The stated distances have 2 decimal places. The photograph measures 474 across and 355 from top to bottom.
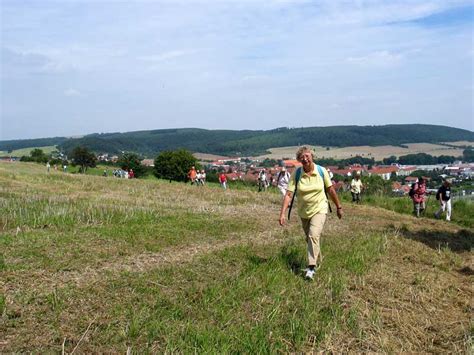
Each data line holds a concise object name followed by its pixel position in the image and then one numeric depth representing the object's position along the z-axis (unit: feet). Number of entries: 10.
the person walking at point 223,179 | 92.22
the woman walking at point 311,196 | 23.42
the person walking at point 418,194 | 58.58
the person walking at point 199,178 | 101.30
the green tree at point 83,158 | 252.42
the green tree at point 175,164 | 212.23
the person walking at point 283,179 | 53.62
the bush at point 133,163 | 232.94
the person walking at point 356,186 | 70.90
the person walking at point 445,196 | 56.44
